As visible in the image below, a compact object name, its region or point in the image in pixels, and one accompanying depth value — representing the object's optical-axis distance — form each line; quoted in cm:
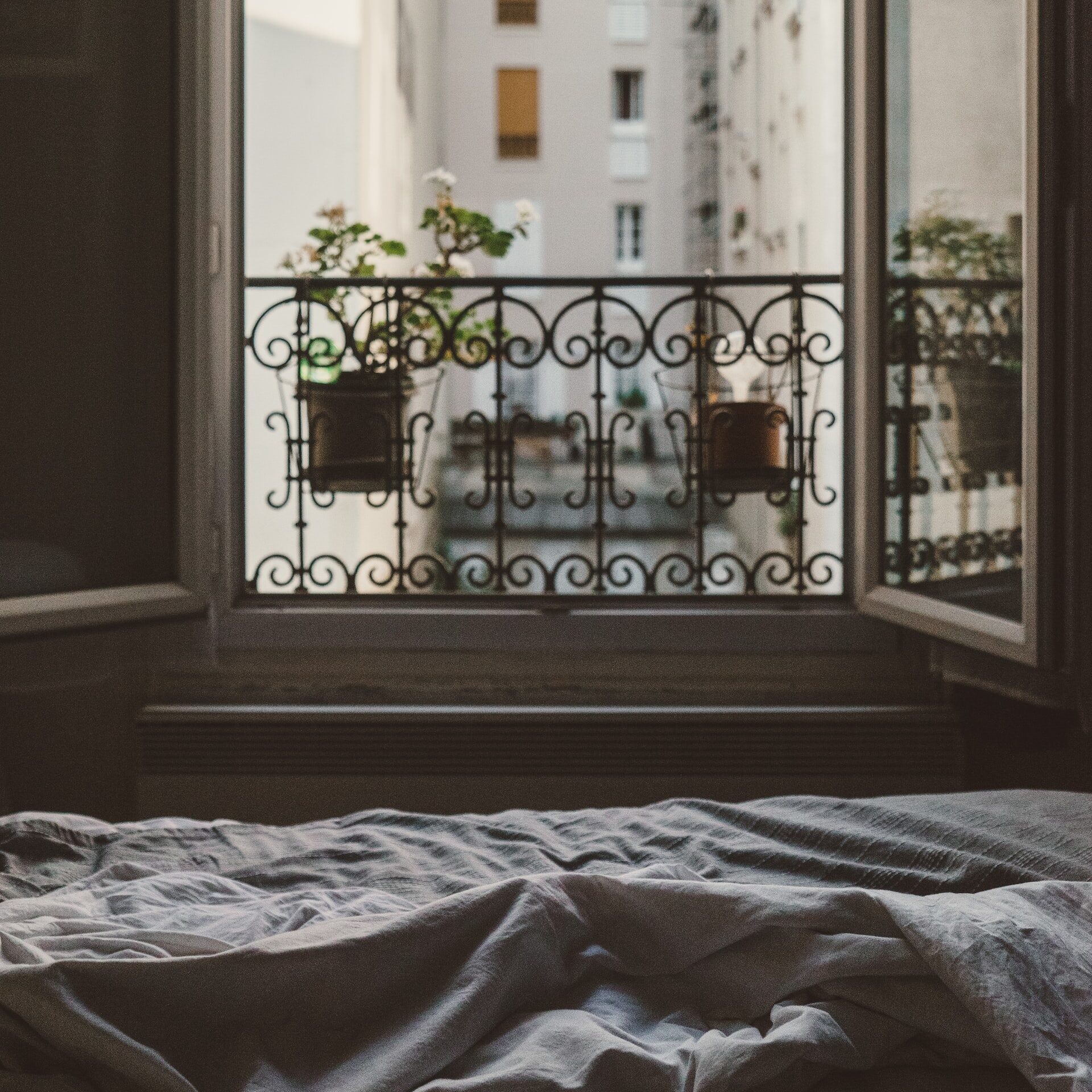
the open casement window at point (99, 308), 261
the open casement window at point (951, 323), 240
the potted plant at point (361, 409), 361
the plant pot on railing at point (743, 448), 362
